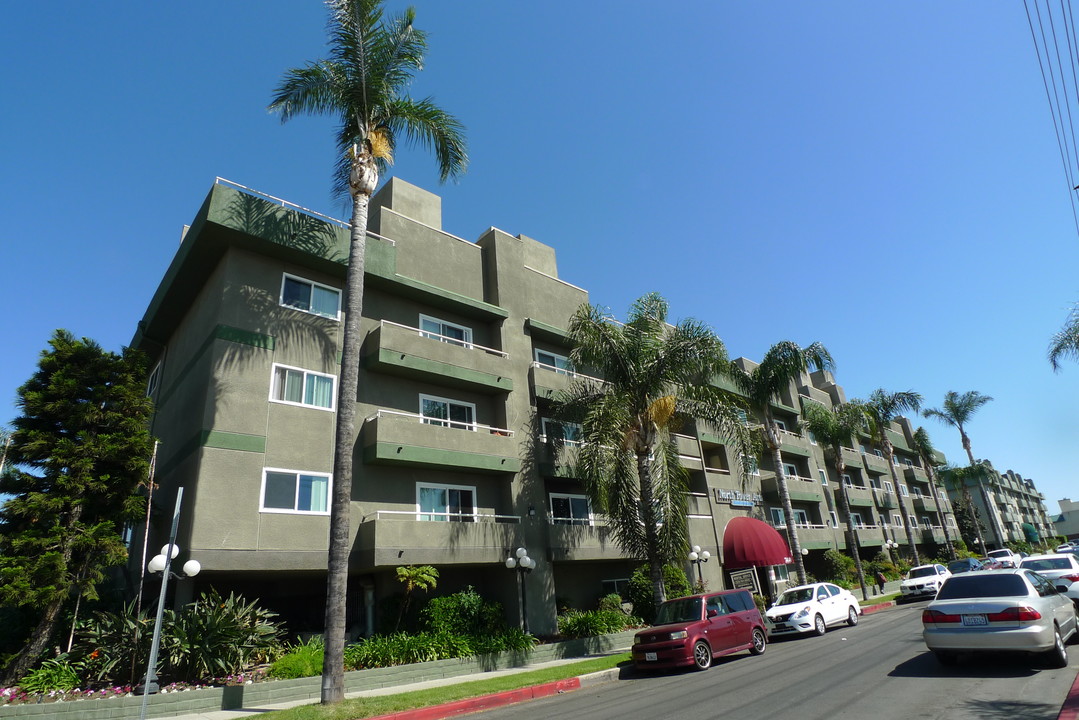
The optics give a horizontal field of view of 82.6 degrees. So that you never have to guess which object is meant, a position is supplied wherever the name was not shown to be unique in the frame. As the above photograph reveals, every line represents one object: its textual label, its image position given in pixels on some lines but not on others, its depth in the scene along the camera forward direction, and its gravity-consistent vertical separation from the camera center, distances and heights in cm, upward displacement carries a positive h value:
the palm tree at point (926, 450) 6253 +1024
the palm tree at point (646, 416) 2089 +535
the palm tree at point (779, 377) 3038 +899
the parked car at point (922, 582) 3142 -121
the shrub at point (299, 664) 1466 -139
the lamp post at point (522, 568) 2034 +60
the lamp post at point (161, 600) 990 +20
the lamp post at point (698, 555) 2578 +72
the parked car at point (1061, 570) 1759 -63
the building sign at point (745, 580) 2944 -44
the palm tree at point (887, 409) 4550 +1063
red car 1552 -148
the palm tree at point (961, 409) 6350 +1423
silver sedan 1025 -107
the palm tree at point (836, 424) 3925 +838
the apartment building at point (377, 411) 1770 +601
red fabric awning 2932 +111
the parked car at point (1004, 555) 3646 -27
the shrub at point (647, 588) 2384 -44
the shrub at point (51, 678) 1342 -120
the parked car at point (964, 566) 3562 -62
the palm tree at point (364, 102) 1748 +1394
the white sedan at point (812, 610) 2081 -148
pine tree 1428 +336
